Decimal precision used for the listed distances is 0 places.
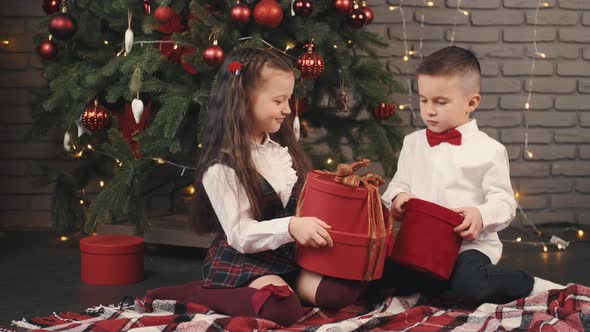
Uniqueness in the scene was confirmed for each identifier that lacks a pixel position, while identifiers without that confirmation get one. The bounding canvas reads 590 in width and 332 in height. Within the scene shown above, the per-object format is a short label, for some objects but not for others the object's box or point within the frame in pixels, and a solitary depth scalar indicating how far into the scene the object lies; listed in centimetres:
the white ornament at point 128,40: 267
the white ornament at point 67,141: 302
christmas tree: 270
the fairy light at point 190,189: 357
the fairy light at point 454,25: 383
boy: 230
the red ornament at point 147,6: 279
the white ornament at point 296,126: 268
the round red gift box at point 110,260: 269
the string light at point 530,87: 388
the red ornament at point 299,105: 280
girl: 213
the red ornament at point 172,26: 281
